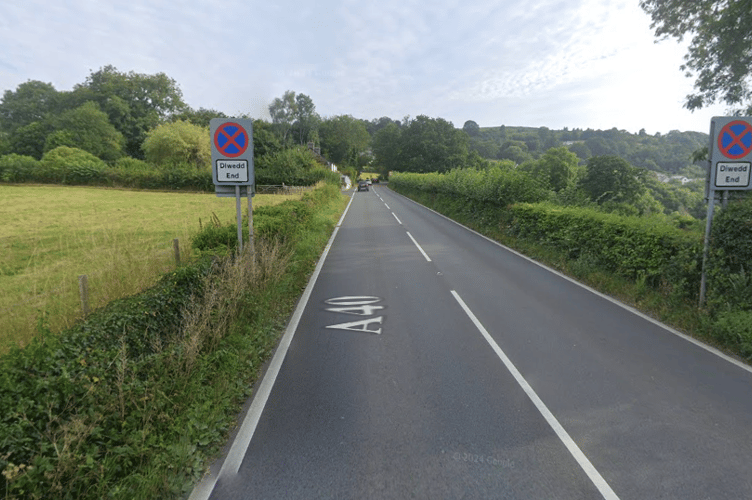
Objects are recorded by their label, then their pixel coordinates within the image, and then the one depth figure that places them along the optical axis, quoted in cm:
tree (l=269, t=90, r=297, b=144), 9650
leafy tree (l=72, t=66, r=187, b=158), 7525
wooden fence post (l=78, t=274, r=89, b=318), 483
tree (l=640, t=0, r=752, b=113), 1268
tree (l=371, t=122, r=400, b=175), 10068
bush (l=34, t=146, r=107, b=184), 5128
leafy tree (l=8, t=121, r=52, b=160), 6988
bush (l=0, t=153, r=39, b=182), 5018
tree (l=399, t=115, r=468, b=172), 8712
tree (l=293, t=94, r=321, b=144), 10725
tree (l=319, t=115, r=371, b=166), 11750
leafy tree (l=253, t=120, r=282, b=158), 6066
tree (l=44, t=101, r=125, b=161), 6381
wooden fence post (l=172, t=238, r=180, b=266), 746
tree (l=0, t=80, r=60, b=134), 7856
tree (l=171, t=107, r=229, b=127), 7594
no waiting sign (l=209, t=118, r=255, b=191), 742
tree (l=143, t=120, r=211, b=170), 5712
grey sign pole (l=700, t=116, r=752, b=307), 686
